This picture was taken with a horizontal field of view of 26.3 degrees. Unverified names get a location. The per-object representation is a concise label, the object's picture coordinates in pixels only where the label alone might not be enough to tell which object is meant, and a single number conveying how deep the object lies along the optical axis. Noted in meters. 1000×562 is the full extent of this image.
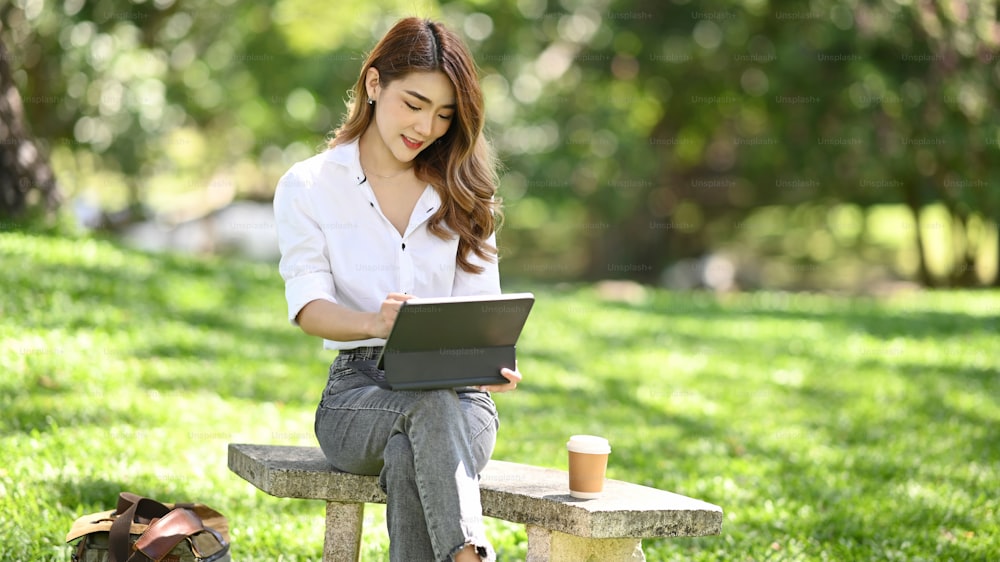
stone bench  5.80
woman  5.86
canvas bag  5.93
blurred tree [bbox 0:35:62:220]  17.41
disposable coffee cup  6.00
